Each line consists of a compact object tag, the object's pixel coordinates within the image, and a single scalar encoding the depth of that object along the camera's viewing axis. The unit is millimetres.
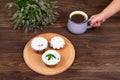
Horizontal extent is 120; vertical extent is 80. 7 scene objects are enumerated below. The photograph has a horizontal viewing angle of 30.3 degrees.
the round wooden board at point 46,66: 986
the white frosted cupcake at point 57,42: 1018
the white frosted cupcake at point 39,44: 1002
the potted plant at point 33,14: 1058
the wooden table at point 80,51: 989
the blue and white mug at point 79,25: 1059
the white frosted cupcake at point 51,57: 962
